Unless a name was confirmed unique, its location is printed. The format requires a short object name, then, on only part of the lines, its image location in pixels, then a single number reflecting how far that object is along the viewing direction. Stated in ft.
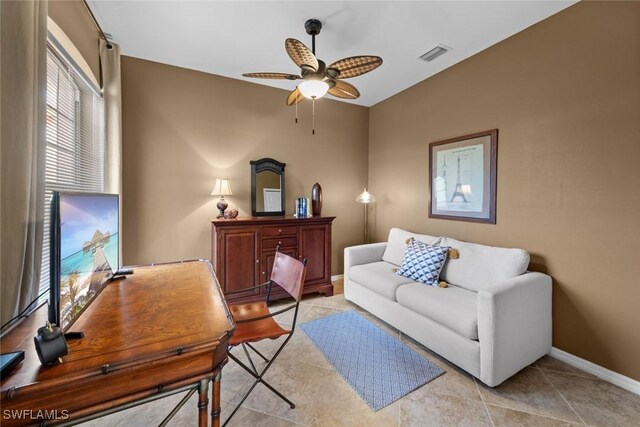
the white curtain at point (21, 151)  3.70
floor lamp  14.86
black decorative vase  12.24
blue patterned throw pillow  8.73
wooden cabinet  9.98
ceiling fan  6.78
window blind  5.79
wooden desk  2.52
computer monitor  2.94
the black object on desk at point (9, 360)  2.50
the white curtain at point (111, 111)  8.45
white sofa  6.13
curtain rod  7.12
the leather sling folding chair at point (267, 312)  5.50
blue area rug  6.23
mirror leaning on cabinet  11.96
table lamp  10.66
